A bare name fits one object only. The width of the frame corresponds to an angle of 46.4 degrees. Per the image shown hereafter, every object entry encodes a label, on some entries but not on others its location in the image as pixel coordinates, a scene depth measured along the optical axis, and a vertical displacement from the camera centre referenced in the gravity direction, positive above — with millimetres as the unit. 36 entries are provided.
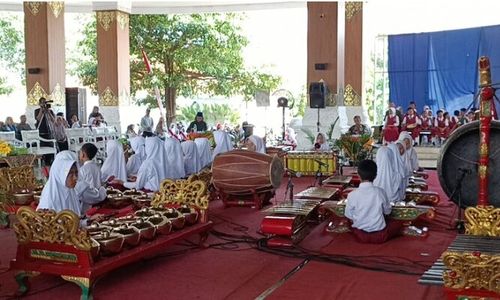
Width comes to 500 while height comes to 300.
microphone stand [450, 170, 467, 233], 6012 -828
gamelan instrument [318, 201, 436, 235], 5996 -990
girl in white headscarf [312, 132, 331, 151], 11186 -482
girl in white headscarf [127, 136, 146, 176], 8789 -557
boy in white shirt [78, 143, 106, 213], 6086 -545
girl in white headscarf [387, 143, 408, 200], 7026 -624
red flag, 18625 +1923
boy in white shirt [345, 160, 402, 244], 5629 -869
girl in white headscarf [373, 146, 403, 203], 6820 -662
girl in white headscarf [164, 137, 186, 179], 8242 -526
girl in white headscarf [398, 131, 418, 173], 8625 -539
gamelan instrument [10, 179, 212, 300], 3887 -881
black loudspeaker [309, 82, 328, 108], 13867 +576
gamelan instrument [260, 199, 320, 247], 5512 -998
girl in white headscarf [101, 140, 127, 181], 8094 -594
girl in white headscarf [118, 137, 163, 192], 7586 -699
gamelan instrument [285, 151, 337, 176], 10242 -732
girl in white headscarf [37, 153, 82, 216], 4471 -489
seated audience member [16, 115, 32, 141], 13077 -110
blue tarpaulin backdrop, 15367 +1469
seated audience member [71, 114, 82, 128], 14127 -29
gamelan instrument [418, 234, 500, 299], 3176 -863
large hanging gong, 5938 -501
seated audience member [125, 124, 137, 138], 13572 -232
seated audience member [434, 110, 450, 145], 14344 -242
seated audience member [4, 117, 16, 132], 13219 -85
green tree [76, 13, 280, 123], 20328 +2212
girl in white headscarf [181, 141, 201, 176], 9078 -573
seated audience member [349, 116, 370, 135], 12580 -211
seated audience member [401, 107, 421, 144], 14602 -140
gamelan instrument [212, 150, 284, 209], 7391 -703
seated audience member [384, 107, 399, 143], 13148 -183
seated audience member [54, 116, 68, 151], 12467 -300
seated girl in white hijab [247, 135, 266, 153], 9406 -395
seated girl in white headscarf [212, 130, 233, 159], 9688 -373
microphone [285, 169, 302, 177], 10617 -980
